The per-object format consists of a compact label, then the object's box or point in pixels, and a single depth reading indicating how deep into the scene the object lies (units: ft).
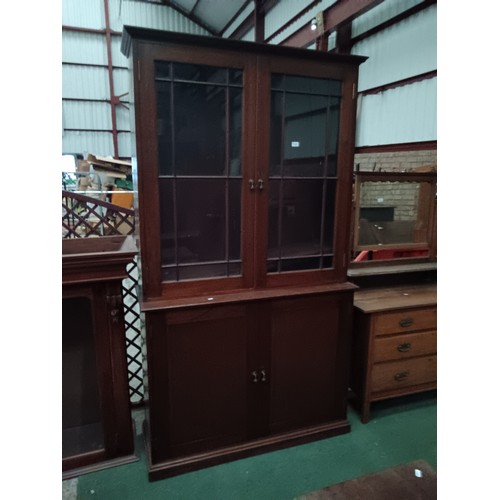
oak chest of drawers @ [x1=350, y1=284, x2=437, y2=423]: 6.42
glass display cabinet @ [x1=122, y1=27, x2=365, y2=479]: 4.79
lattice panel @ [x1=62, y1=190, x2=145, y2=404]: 6.35
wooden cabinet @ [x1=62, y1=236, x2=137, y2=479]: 4.92
